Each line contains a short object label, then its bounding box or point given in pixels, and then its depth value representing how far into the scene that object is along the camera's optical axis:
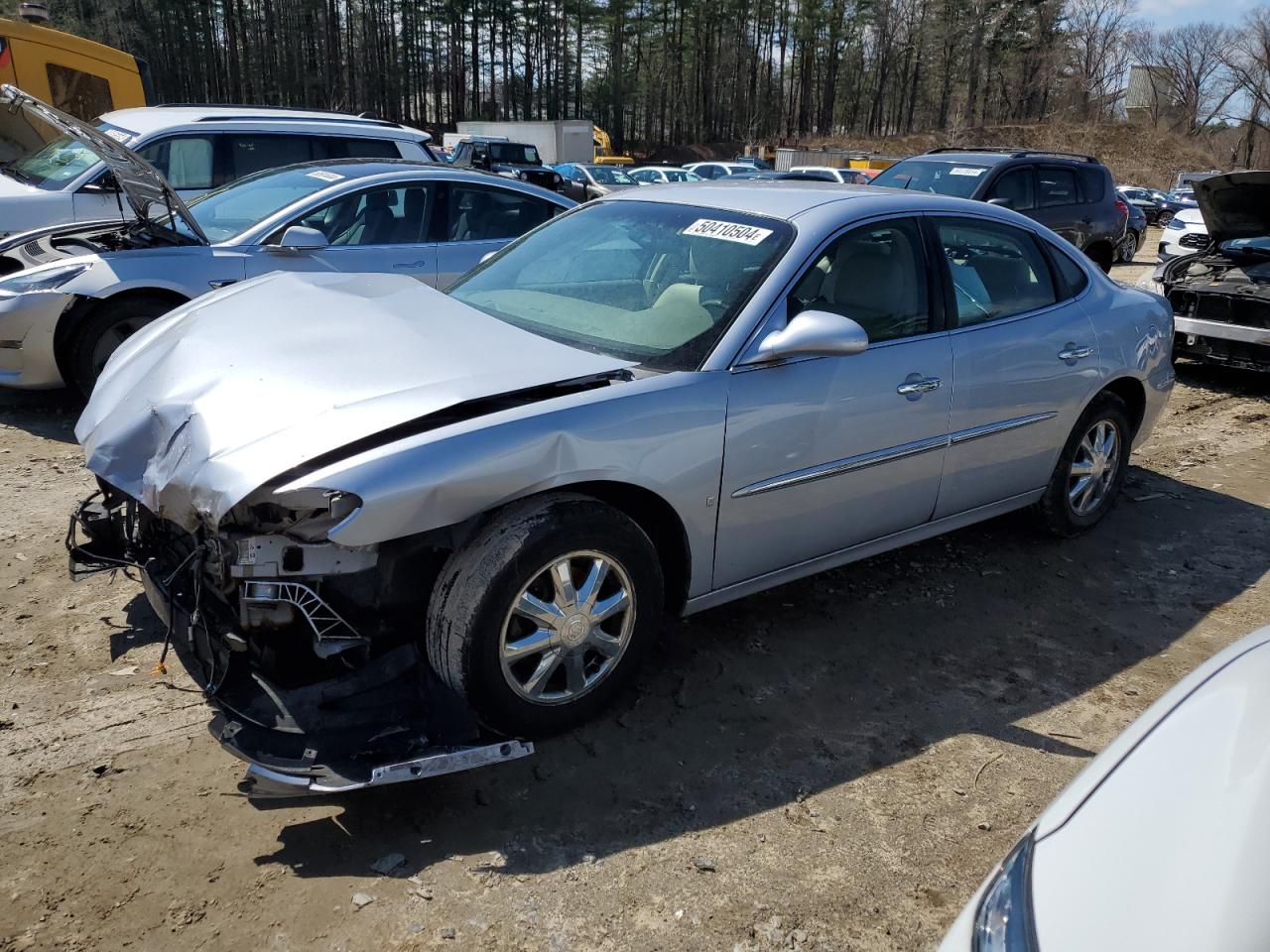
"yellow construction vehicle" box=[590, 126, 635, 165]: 47.94
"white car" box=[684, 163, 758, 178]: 25.15
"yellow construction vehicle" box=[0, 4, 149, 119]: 12.15
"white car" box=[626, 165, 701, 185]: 23.62
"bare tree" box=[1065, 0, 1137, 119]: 69.00
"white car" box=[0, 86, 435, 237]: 7.84
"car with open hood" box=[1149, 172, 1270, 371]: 7.82
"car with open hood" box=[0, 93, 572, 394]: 5.80
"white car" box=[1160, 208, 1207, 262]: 13.13
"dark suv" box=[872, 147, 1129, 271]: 10.70
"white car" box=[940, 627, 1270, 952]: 1.46
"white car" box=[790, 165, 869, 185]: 20.68
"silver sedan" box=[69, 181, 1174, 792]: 2.69
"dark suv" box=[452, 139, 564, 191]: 22.20
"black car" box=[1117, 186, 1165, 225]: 30.84
